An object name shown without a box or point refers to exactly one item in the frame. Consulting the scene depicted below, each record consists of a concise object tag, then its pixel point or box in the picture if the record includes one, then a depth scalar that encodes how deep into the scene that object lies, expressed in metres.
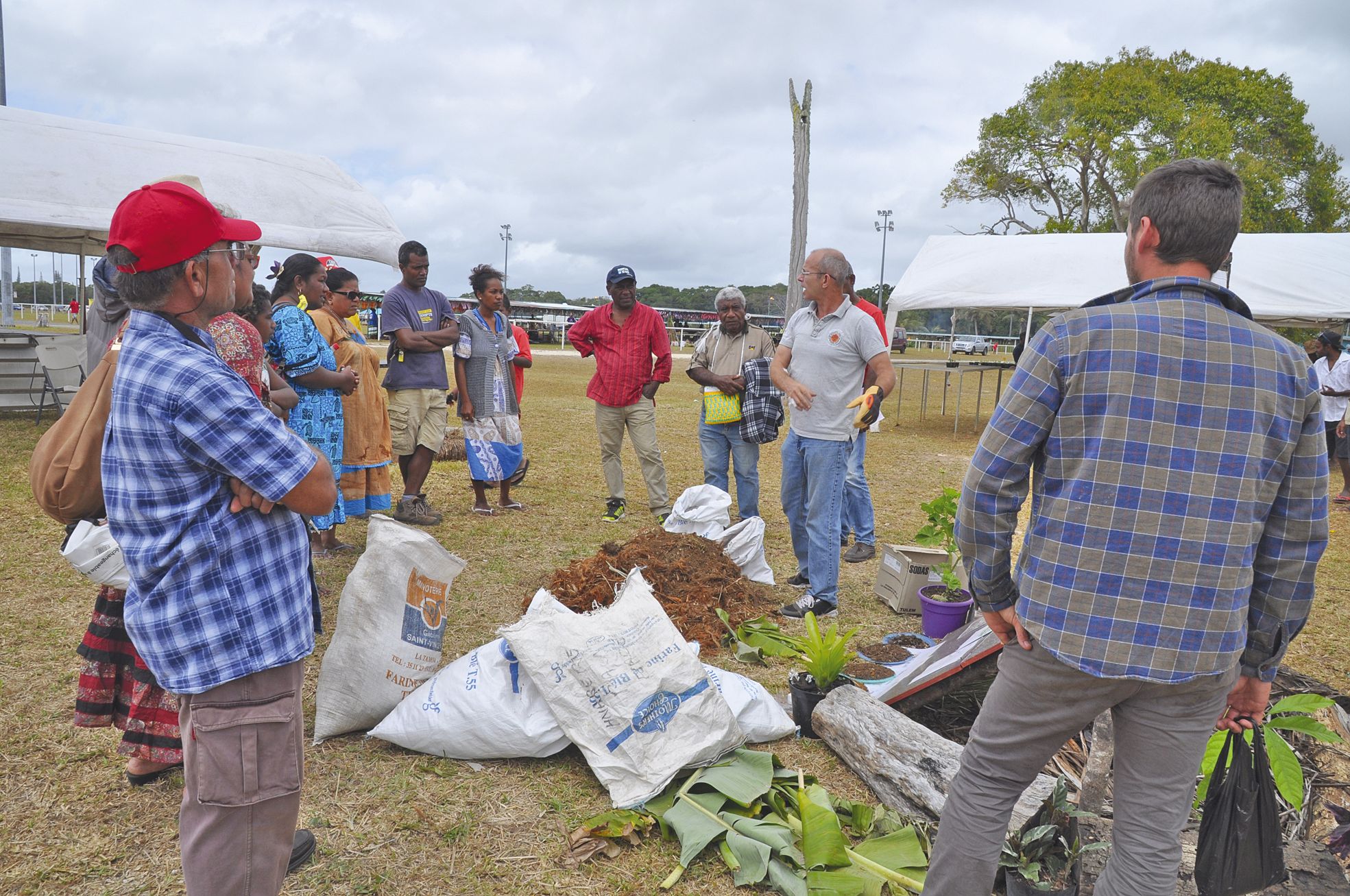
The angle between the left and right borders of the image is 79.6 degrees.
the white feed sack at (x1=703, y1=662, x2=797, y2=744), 3.03
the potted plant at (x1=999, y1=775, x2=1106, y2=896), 2.12
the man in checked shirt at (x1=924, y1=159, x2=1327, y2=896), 1.55
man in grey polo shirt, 4.18
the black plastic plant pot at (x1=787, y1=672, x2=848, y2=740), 3.20
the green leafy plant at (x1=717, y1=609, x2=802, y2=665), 3.97
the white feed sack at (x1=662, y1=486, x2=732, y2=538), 5.33
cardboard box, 4.65
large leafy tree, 27.25
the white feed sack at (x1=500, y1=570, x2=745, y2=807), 2.66
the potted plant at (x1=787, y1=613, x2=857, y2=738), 3.19
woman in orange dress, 5.09
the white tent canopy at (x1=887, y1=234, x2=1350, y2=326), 11.41
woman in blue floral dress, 4.48
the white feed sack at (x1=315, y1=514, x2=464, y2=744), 2.88
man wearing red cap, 1.48
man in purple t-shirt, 5.80
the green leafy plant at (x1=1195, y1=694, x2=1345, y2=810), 2.00
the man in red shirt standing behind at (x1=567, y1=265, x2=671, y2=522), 6.28
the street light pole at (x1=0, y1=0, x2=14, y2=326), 17.95
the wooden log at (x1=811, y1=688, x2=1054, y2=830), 2.55
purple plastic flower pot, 4.07
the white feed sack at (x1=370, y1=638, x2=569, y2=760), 2.84
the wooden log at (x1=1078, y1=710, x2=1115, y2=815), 2.29
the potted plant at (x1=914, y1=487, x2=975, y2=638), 4.09
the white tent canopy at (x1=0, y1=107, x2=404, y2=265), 7.30
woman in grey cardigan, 6.14
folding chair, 9.79
